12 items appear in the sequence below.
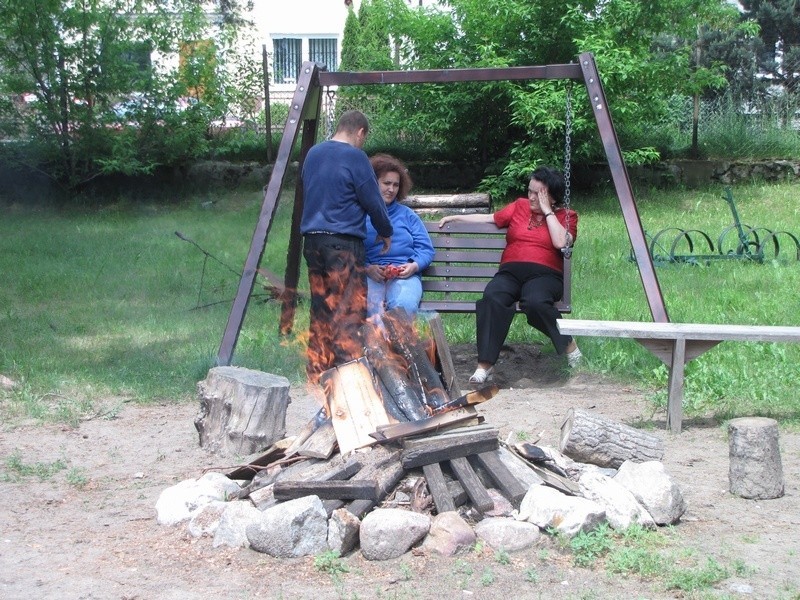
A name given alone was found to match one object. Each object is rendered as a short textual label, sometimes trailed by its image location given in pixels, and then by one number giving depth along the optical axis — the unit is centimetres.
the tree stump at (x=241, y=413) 515
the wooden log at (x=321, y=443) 450
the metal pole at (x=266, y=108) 1616
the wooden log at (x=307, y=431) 468
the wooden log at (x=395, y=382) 477
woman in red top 652
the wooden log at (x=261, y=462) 459
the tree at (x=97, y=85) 1506
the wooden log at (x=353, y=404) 453
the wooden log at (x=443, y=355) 531
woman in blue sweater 648
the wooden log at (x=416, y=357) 495
